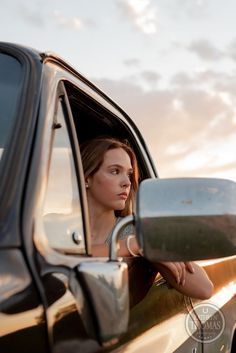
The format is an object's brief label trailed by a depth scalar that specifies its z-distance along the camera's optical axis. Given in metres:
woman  2.94
